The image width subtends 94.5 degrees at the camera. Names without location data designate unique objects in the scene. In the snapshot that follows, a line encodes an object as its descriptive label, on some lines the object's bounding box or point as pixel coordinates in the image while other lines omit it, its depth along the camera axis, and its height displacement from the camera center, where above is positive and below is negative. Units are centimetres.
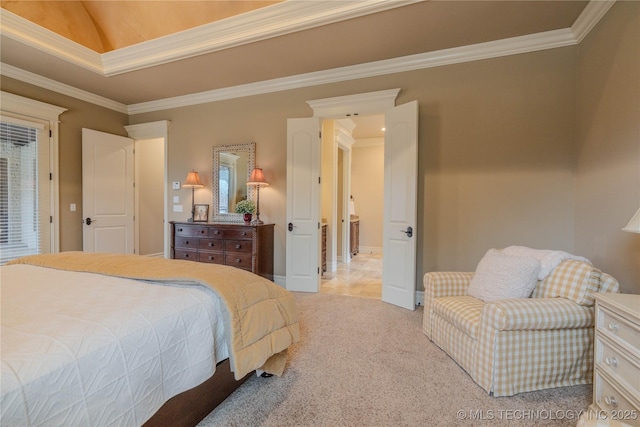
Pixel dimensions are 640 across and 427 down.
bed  87 -49
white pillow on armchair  201 -47
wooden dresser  366 -46
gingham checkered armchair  175 -77
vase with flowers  397 +0
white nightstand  132 -72
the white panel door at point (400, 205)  316 +5
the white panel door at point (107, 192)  436 +24
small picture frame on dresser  443 -7
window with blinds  358 +19
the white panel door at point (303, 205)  378 +5
